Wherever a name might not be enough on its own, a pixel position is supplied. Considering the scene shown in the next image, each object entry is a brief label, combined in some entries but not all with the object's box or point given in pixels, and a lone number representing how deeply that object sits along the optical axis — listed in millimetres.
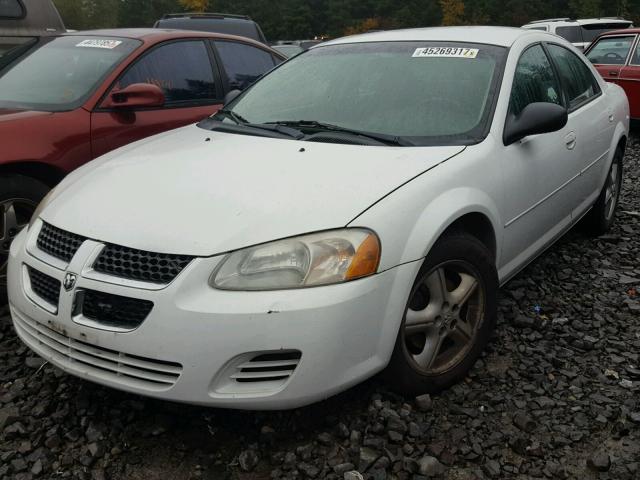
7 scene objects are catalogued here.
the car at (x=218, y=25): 8867
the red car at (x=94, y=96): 3408
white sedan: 2111
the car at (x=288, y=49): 14789
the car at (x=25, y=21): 5805
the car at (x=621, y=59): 8617
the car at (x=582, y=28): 15234
